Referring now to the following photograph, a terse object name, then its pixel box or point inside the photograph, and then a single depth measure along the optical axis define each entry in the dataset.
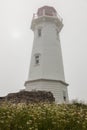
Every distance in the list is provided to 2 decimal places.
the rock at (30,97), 6.35
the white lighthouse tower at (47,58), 9.79
